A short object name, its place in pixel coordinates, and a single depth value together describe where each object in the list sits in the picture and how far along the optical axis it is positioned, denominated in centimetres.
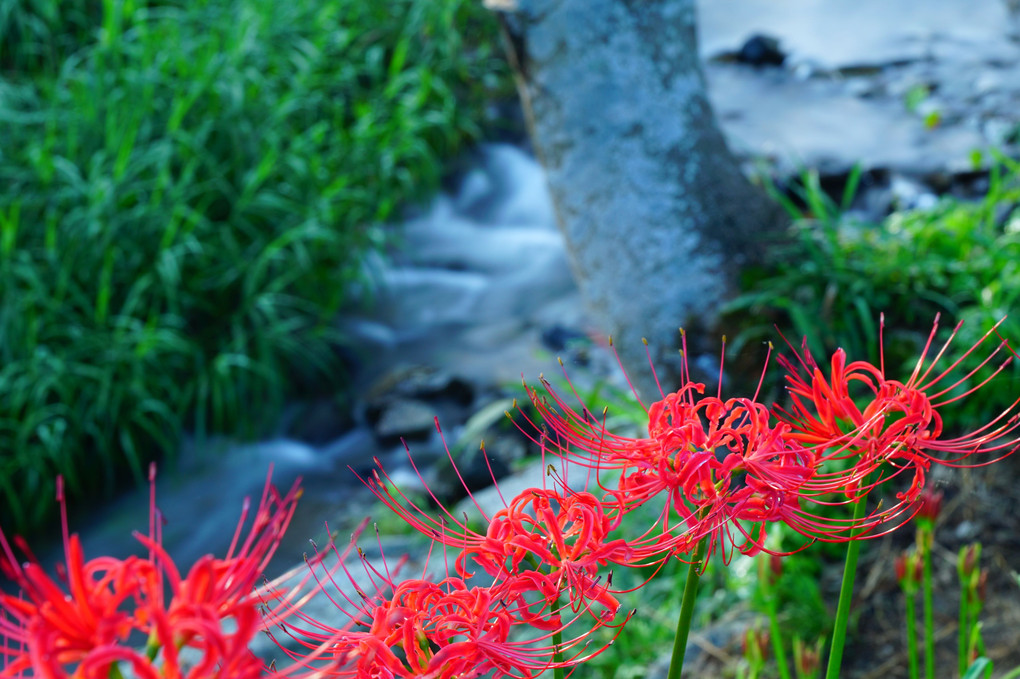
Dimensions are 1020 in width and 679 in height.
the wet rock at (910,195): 477
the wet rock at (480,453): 381
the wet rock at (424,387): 476
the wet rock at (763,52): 757
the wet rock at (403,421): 449
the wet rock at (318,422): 464
